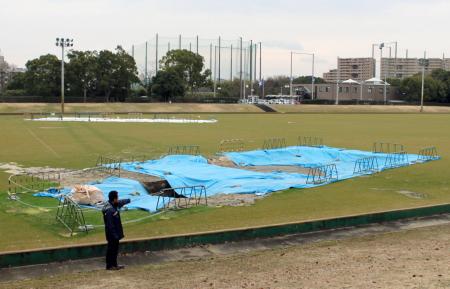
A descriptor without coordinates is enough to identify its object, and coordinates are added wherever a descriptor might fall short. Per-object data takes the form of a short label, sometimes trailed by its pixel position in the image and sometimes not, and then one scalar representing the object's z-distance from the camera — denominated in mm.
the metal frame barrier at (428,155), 22416
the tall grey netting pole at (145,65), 131588
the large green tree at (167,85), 91875
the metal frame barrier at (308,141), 29769
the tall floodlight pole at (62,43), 63181
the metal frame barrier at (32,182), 14742
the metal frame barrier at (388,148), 26000
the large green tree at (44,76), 84750
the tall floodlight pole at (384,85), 106638
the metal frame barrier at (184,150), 23930
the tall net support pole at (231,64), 145000
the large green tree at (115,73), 87125
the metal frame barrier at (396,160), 20411
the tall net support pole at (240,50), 133300
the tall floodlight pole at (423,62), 92556
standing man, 8352
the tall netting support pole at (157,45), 138975
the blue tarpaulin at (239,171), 14836
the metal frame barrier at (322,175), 16828
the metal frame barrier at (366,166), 19000
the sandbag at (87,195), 12703
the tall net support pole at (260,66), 131512
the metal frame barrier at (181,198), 13070
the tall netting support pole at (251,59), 130200
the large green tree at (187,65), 106000
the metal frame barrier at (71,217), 10797
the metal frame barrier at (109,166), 17219
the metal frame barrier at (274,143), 27969
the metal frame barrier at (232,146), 26141
